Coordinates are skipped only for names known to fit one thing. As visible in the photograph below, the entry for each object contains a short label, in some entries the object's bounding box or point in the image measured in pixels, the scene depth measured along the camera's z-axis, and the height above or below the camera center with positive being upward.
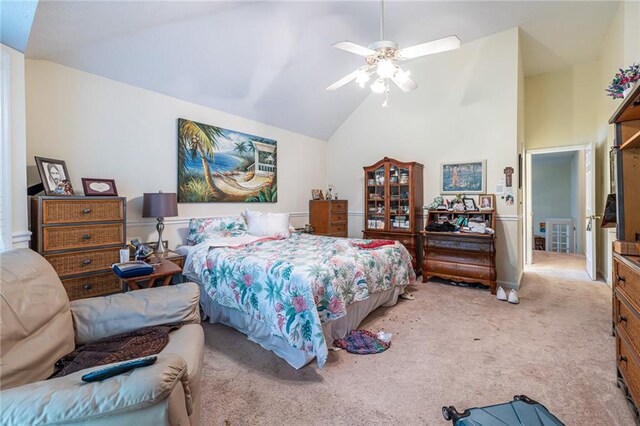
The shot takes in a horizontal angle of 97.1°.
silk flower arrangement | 1.86 +0.86
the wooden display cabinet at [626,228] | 1.53 -0.12
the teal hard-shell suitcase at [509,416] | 1.24 -0.94
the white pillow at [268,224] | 3.69 -0.16
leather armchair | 0.79 -0.53
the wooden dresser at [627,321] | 1.41 -0.62
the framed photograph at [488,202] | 3.95 +0.11
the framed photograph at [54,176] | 2.30 +0.32
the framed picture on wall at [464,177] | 4.07 +0.49
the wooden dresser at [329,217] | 4.94 -0.10
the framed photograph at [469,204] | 4.03 +0.09
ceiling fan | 2.33 +1.35
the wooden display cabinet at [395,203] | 4.36 +0.12
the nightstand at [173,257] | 2.90 -0.45
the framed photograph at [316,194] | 5.30 +0.33
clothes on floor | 2.21 -1.08
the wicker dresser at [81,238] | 2.12 -0.19
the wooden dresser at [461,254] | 3.63 -0.60
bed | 2.00 -0.60
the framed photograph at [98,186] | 2.54 +0.25
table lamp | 2.91 +0.08
